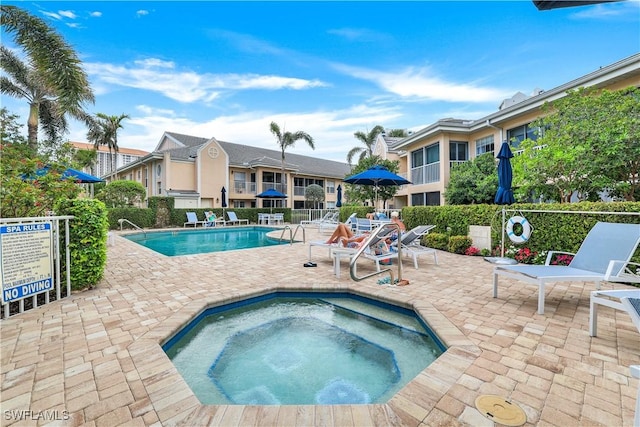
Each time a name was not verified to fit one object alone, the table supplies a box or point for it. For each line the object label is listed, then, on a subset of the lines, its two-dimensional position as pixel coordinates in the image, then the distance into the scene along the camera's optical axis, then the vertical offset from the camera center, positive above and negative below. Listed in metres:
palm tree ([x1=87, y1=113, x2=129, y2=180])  24.31 +6.90
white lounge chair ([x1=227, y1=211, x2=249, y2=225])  22.21 -0.73
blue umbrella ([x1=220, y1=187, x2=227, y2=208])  23.02 +0.89
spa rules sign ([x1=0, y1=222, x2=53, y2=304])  3.55 -0.67
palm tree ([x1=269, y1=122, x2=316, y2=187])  25.00 +6.48
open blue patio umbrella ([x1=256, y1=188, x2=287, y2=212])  23.15 +1.12
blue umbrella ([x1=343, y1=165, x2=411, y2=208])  10.79 +1.18
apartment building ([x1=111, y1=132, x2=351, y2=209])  24.19 +3.33
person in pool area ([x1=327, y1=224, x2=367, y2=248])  6.43 -0.70
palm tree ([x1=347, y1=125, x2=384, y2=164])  27.28 +6.70
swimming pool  10.81 -1.51
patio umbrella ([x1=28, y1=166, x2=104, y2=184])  6.20 +1.17
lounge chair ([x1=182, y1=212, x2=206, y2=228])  20.34 -0.78
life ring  6.67 -0.52
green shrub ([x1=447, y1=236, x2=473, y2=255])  8.44 -1.09
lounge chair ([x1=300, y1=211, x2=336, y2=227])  18.74 -0.94
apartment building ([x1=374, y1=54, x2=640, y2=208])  8.74 +3.71
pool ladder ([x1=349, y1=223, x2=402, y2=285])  4.08 -0.56
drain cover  1.82 -1.37
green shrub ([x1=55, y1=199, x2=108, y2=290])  4.50 -0.48
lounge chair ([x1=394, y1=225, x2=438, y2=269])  6.73 -0.92
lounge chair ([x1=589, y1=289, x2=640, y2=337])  2.14 -0.84
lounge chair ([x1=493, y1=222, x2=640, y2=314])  3.56 -0.78
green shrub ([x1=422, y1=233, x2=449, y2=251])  9.12 -1.08
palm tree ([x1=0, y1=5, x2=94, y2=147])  7.74 +4.39
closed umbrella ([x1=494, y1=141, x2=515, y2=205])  7.46 +0.79
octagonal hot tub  2.47 -1.59
